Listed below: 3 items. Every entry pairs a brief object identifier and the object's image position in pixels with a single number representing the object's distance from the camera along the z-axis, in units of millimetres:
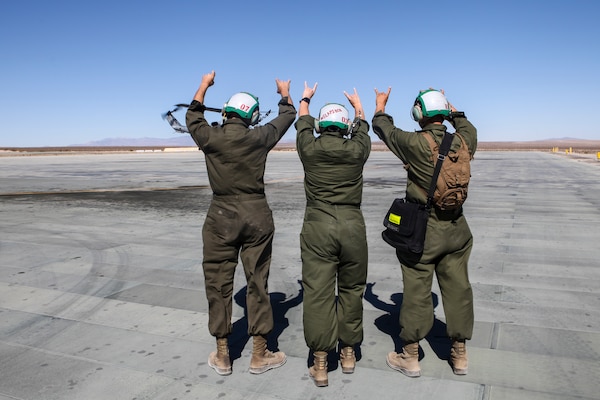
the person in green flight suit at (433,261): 3557
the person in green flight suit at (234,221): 3695
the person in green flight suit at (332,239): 3527
